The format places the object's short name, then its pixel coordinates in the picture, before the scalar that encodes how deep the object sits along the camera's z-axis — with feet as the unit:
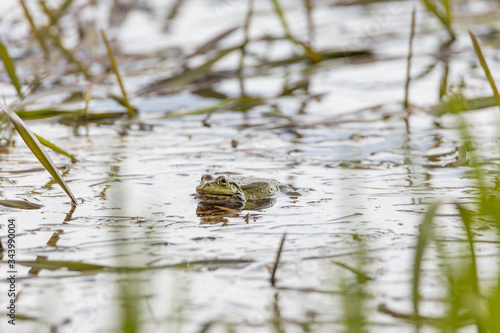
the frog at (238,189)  20.03
